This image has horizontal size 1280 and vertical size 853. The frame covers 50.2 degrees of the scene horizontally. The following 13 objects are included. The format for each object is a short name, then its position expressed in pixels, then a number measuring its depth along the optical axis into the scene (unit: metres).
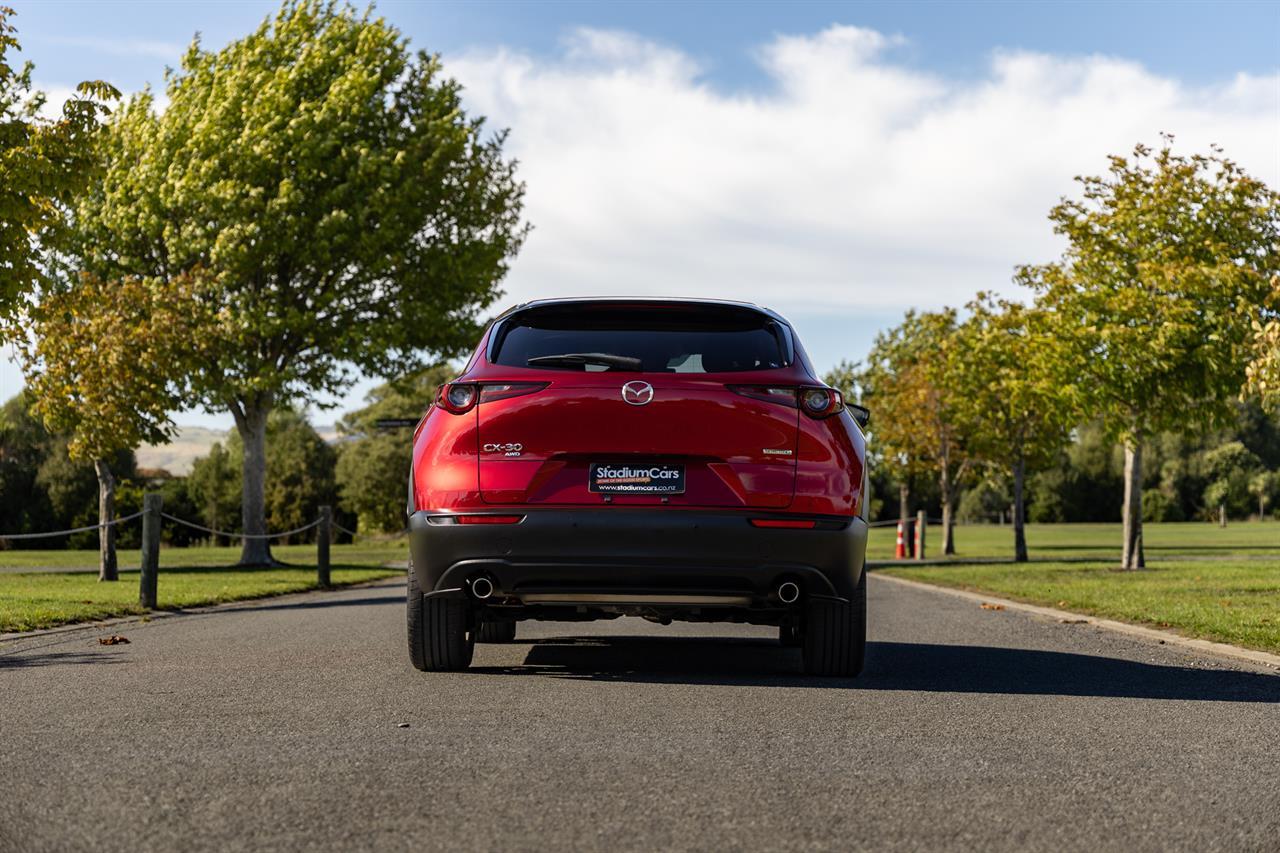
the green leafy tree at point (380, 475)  65.00
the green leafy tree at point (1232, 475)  87.56
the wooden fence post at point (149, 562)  12.73
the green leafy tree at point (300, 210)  26.05
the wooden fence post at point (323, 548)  18.92
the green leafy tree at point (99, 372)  21.38
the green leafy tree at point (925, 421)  39.69
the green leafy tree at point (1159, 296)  23.06
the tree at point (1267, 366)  13.90
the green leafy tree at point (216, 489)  67.12
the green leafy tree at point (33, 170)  16.52
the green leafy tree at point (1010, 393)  25.77
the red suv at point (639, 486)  6.44
